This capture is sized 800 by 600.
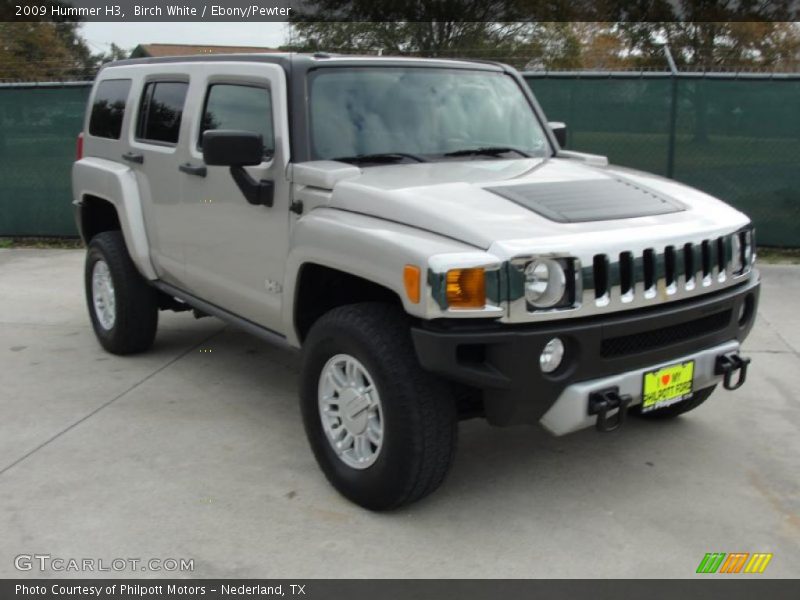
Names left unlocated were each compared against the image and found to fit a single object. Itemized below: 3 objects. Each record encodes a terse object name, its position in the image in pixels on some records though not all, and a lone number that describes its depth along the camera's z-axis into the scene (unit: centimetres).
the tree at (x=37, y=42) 2598
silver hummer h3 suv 328
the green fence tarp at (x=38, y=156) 1025
